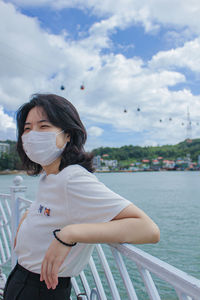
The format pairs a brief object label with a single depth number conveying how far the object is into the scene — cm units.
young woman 94
